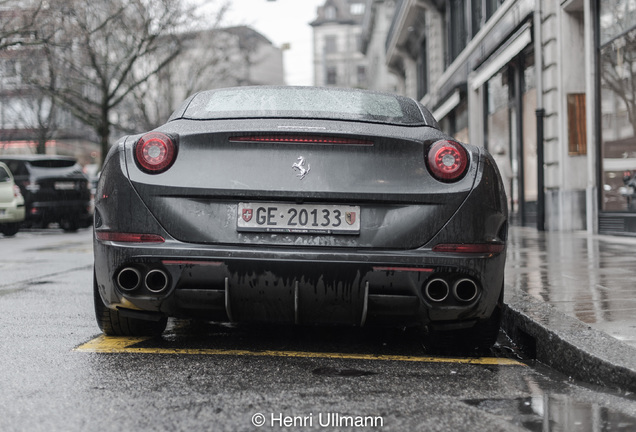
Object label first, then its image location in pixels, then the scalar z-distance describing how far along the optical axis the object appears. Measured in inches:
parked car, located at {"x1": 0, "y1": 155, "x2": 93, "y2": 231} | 708.0
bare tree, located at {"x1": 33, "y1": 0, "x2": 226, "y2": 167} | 948.9
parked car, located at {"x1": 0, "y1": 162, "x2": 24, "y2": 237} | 657.6
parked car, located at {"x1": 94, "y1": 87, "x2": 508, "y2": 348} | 138.2
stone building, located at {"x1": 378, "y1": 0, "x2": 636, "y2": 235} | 462.6
